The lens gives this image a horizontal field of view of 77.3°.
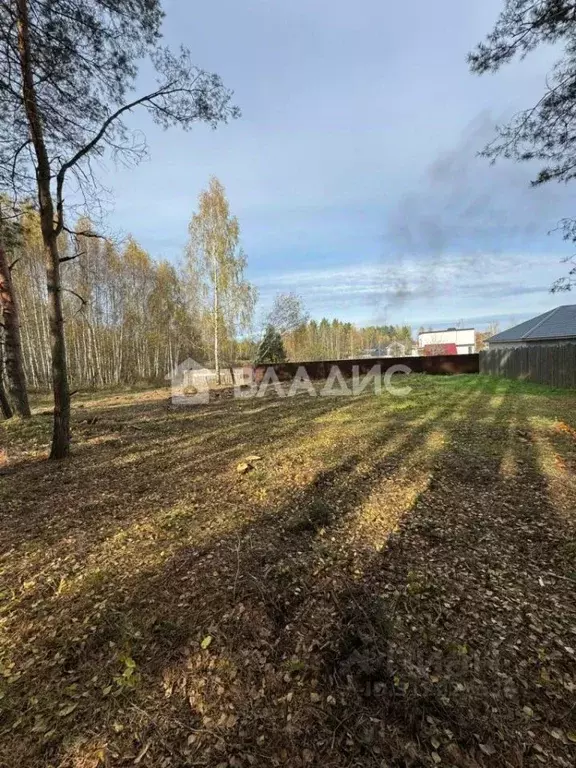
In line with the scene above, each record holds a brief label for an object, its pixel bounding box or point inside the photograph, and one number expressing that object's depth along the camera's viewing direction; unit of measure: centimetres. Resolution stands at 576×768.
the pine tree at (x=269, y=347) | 2047
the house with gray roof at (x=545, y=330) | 1586
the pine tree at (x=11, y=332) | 666
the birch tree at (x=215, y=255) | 1552
